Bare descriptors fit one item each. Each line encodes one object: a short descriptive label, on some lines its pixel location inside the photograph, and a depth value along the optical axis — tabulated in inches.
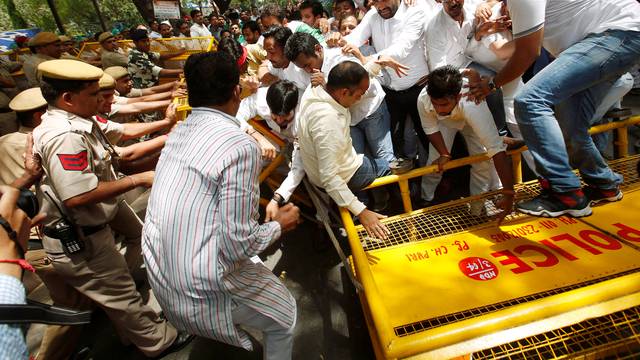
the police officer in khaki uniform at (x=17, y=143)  96.0
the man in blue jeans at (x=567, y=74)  66.0
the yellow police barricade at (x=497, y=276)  44.6
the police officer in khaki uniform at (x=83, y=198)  72.2
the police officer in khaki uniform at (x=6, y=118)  123.1
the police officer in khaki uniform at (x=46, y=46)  220.4
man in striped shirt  54.2
